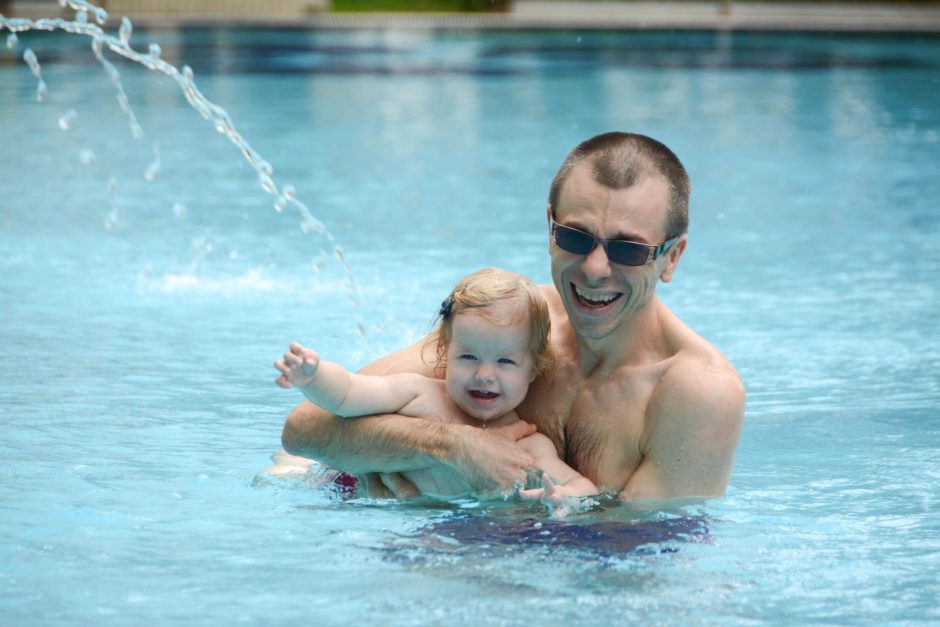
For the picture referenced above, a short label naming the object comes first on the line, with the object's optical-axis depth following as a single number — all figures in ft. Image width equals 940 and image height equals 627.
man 25.38
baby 26.35
